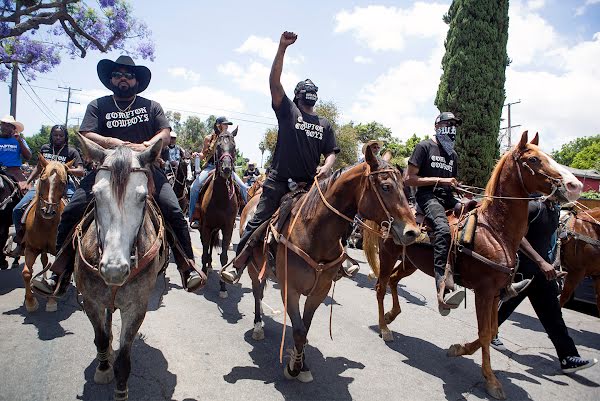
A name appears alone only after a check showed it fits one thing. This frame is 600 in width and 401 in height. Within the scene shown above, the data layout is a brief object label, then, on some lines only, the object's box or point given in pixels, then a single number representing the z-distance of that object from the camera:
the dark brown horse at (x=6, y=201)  6.91
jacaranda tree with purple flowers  14.05
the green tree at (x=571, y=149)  65.75
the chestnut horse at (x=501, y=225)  4.13
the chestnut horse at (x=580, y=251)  6.21
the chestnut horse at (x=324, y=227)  3.44
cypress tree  17.06
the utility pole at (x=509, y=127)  34.28
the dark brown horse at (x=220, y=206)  6.74
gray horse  2.74
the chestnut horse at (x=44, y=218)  5.37
